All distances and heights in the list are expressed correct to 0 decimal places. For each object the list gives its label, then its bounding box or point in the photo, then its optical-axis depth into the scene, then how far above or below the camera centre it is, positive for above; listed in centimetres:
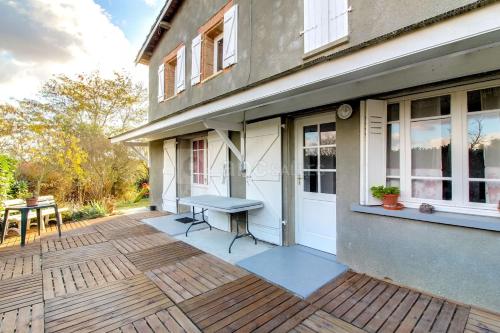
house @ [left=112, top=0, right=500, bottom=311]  198 +51
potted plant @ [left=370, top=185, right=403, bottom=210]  277 -35
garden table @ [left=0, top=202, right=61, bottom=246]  430 -90
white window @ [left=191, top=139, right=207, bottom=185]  629 +18
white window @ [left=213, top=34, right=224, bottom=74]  593 +308
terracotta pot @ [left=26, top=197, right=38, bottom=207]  456 -65
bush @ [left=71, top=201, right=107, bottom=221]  662 -131
